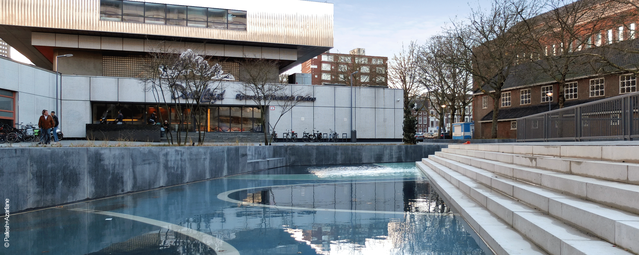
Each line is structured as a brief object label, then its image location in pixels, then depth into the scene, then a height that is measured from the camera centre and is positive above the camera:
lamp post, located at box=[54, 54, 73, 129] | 29.87 +2.20
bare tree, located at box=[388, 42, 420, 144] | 51.31 +6.60
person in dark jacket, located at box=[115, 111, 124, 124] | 33.02 +0.84
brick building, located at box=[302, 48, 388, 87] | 58.81 +11.92
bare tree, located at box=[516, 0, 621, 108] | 25.10 +6.35
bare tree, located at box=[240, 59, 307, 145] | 29.78 +3.43
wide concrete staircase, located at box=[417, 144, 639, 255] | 4.16 -0.92
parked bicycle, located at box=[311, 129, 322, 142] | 36.75 -0.62
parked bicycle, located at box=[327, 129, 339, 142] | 37.45 -0.67
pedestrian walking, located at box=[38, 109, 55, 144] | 16.98 +0.16
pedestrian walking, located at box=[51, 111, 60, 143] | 18.97 +0.26
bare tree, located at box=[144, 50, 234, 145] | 17.81 +2.62
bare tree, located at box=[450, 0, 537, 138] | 33.94 +7.22
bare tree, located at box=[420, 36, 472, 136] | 39.69 +6.12
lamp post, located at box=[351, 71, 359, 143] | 37.59 -0.58
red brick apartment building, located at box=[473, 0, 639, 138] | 36.09 +3.68
